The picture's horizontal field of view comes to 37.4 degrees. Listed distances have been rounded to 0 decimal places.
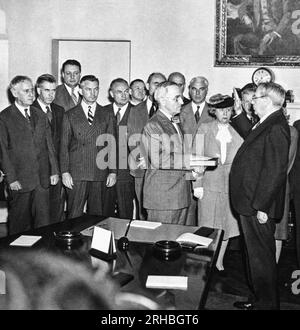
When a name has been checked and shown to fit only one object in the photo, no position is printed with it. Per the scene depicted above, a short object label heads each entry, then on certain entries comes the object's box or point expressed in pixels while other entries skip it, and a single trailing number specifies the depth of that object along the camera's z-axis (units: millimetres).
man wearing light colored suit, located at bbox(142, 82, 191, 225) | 3410
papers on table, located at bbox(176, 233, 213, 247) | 2668
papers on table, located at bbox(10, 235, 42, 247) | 2598
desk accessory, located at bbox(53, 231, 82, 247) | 2576
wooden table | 1972
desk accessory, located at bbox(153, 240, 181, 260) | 2424
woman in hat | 4125
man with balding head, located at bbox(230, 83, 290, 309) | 3031
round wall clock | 6436
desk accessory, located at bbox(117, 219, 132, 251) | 2538
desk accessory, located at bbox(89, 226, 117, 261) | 2383
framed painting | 6336
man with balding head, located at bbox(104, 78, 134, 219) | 4855
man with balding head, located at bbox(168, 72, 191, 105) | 5484
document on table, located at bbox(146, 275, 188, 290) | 2041
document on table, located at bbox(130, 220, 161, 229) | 3051
